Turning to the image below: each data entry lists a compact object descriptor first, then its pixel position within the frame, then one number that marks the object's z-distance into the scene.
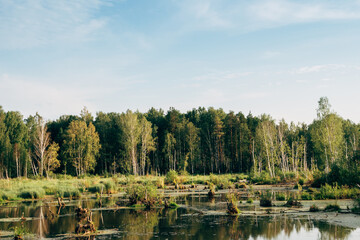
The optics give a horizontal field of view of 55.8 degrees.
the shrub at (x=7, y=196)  32.59
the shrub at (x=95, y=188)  37.81
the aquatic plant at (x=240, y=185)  42.26
